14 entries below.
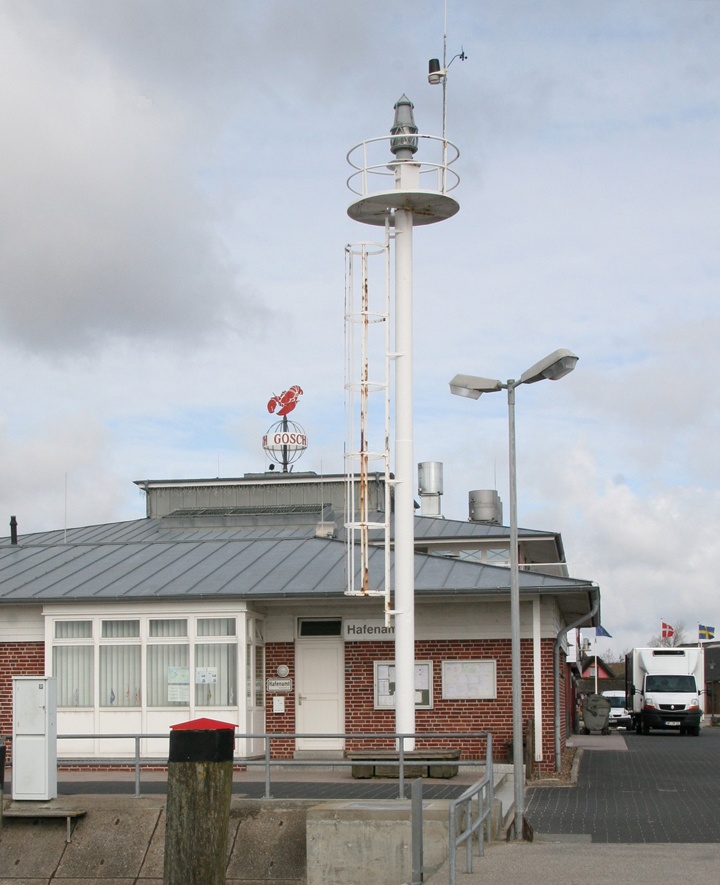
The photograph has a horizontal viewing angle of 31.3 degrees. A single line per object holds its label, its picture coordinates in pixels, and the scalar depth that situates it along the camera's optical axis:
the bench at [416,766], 18.91
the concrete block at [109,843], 14.71
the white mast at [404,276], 19.64
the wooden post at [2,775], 14.56
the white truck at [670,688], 41.88
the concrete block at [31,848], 14.83
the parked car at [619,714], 52.38
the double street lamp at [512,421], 15.46
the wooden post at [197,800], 11.43
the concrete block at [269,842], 14.41
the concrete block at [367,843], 13.27
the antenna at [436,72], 20.75
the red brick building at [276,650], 22.02
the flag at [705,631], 63.62
